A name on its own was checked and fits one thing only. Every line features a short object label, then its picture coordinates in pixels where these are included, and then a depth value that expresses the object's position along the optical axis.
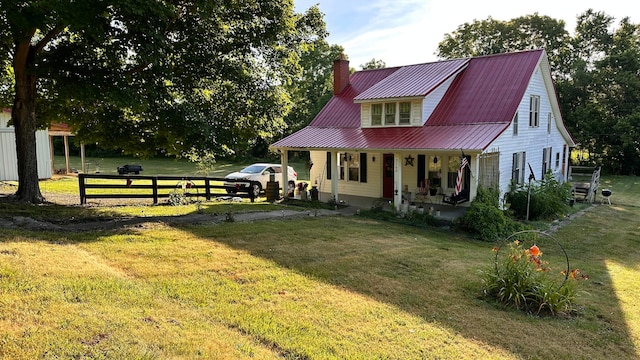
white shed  22.06
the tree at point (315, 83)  47.45
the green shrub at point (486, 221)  13.12
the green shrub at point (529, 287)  6.60
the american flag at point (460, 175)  13.40
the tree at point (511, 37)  41.12
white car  20.07
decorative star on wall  18.04
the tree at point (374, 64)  53.81
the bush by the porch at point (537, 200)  15.78
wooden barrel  18.69
